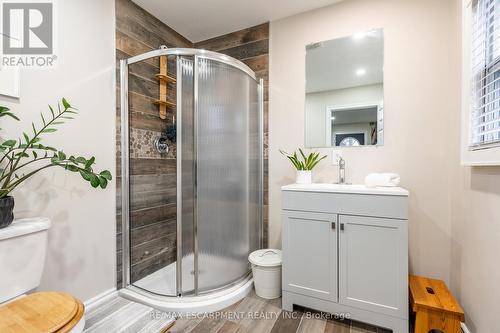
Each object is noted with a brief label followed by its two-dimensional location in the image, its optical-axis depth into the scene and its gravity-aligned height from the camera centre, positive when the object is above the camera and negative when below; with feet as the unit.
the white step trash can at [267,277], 6.09 -2.91
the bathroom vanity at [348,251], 4.71 -1.87
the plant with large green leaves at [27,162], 3.76 +0.06
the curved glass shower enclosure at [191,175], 5.65 -0.26
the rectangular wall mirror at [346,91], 6.24 +2.04
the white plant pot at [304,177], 6.57 -0.34
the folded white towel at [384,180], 5.40 -0.35
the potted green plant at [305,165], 6.58 -0.01
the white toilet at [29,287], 2.90 -1.87
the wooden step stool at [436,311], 4.26 -2.70
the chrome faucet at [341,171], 6.38 -0.17
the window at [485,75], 3.71 +1.51
